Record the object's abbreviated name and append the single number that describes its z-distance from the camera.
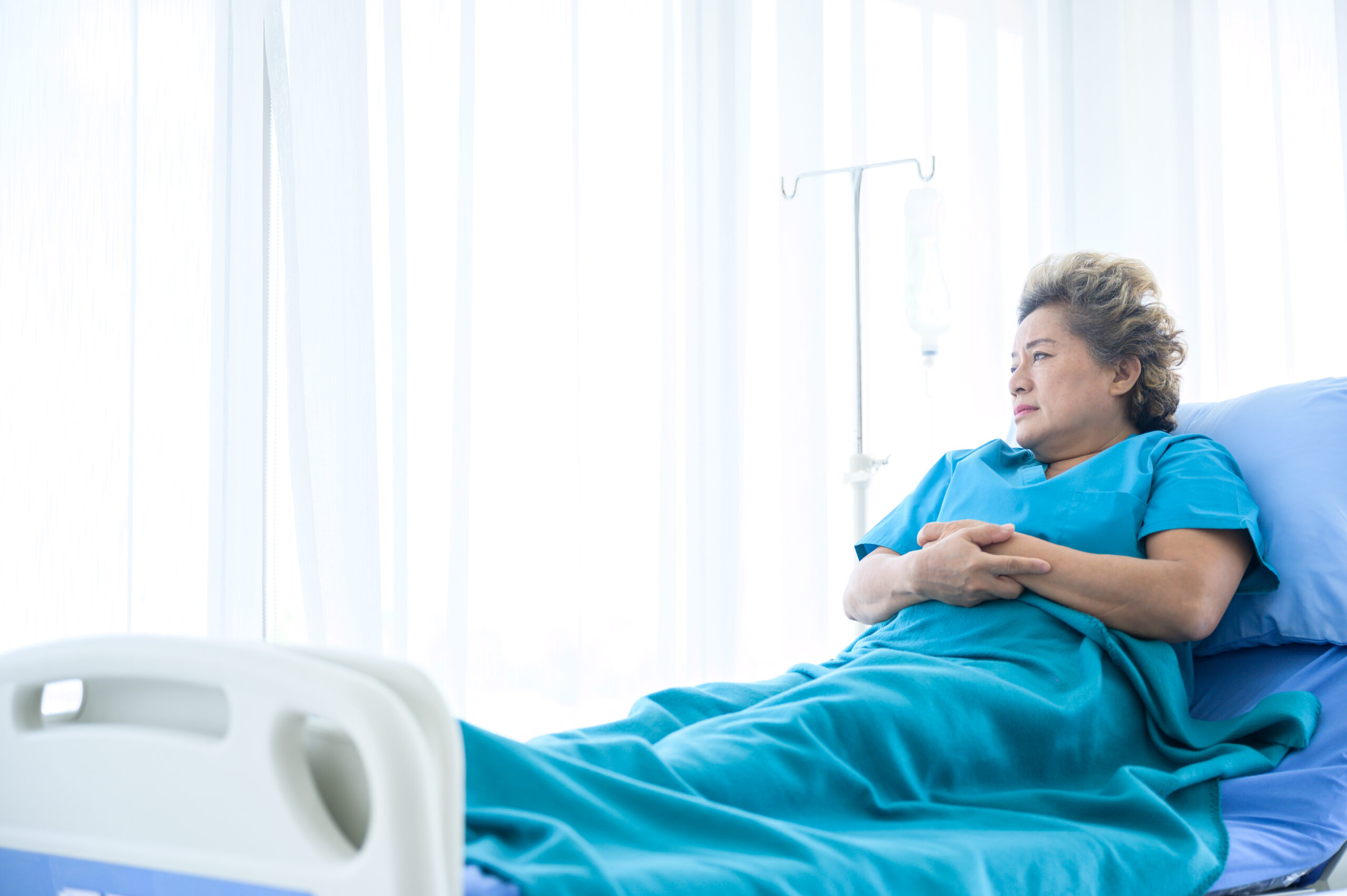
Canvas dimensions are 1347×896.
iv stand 2.25
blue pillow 1.43
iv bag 2.26
